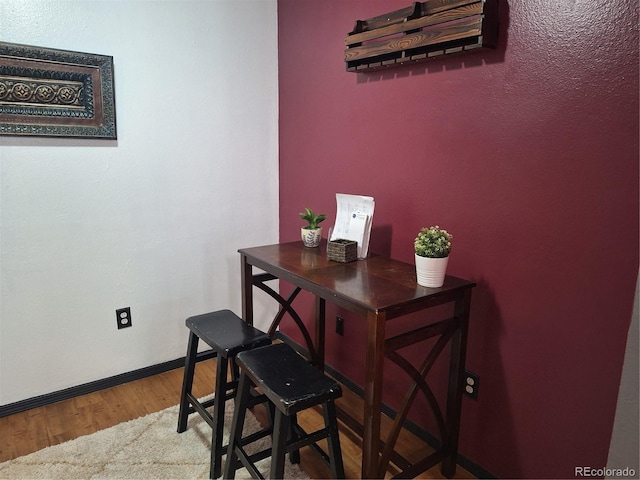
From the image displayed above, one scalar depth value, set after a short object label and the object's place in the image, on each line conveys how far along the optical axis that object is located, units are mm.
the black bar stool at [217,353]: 1837
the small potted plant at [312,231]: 2250
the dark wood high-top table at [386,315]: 1520
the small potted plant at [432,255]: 1643
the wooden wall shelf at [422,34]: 1606
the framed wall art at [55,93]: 2084
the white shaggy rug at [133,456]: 1883
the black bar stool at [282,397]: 1473
